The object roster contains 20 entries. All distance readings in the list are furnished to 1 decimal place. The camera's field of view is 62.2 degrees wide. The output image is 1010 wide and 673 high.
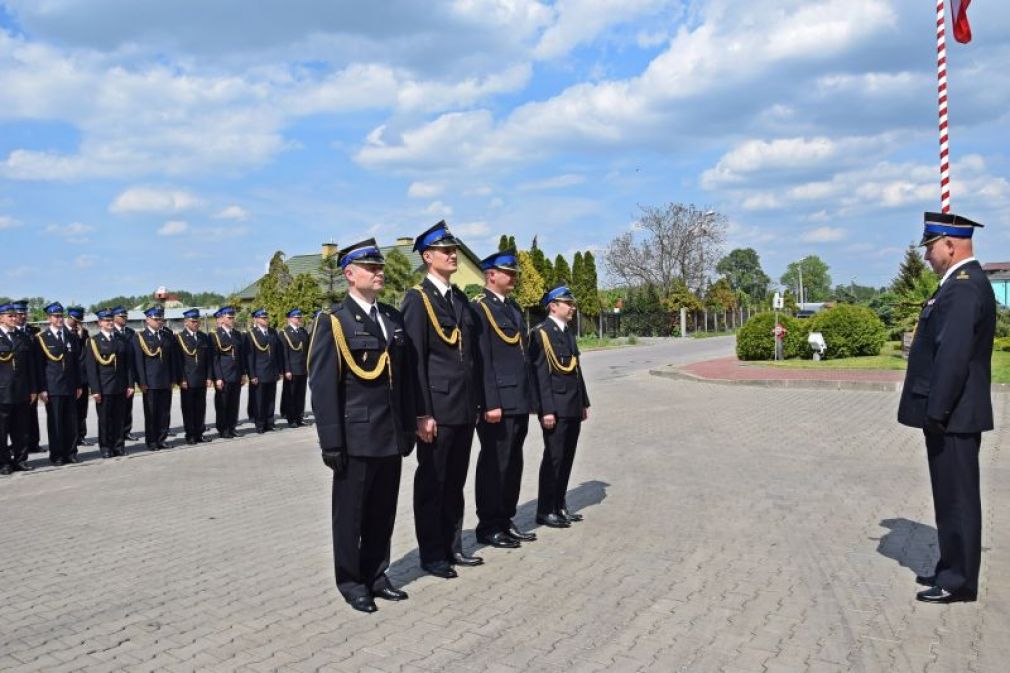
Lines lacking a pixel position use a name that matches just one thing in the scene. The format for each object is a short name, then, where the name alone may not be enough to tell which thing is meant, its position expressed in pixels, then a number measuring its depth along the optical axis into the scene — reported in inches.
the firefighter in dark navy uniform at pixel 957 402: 182.1
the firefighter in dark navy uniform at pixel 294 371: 535.8
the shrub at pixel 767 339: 954.7
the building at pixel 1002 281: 1707.3
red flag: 376.2
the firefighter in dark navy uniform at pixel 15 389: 393.1
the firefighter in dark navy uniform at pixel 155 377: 461.7
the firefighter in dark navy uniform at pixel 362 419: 183.5
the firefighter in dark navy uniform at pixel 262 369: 521.3
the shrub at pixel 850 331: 926.4
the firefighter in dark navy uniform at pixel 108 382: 441.7
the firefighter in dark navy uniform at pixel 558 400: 256.4
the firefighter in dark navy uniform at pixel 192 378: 480.7
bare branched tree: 2386.8
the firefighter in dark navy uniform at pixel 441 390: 208.5
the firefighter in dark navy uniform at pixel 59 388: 418.6
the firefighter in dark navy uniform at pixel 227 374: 506.9
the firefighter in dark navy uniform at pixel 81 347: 481.7
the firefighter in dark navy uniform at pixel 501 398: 230.4
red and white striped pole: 299.0
